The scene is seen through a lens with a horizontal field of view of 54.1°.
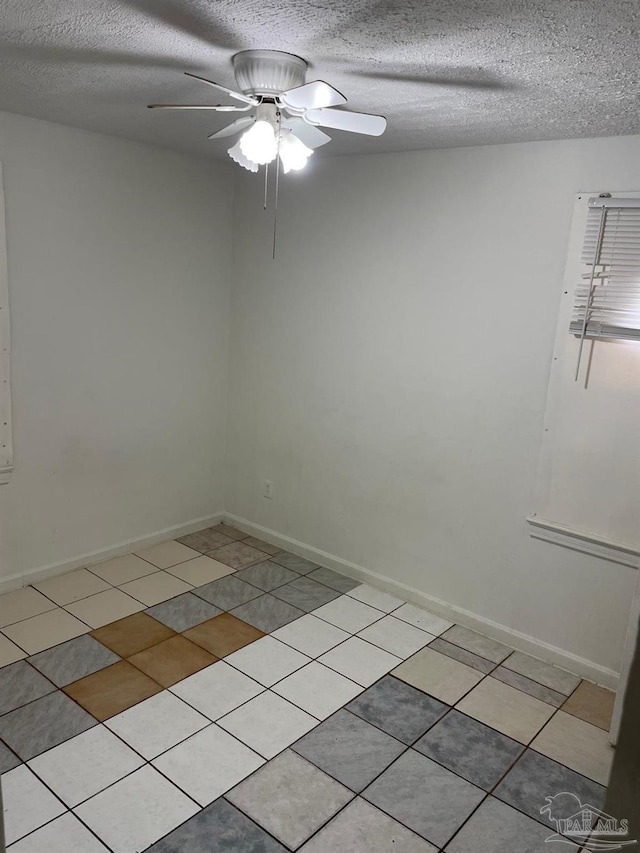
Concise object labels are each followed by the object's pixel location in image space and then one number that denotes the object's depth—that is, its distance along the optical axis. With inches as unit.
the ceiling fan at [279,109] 75.3
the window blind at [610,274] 102.3
